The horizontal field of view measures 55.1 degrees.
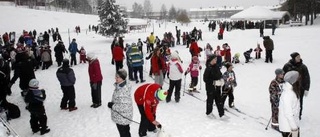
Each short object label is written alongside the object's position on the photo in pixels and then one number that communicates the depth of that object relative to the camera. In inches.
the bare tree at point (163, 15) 5625.0
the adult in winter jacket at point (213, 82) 322.0
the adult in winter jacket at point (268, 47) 738.2
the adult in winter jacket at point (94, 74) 371.8
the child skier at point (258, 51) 793.6
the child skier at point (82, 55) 782.5
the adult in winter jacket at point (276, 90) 290.2
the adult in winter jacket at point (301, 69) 332.5
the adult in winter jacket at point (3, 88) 367.6
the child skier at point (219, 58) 682.2
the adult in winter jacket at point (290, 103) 205.2
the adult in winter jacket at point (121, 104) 220.2
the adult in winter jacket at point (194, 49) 674.2
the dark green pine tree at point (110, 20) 1584.6
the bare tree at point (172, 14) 5647.6
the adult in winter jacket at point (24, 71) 428.5
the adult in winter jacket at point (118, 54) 563.2
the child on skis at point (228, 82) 372.5
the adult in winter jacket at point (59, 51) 725.0
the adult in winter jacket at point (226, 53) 717.9
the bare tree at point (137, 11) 6464.6
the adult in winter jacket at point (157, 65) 419.2
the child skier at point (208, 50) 724.4
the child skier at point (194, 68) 444.1
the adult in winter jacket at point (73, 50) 739.4
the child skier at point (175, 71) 382.6
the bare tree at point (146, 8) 7655.5
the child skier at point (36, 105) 309.1
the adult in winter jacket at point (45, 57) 708.0
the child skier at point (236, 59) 762.2
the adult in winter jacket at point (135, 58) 502.0
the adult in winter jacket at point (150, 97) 227.6
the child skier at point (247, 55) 761.8
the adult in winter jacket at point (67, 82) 366.6
